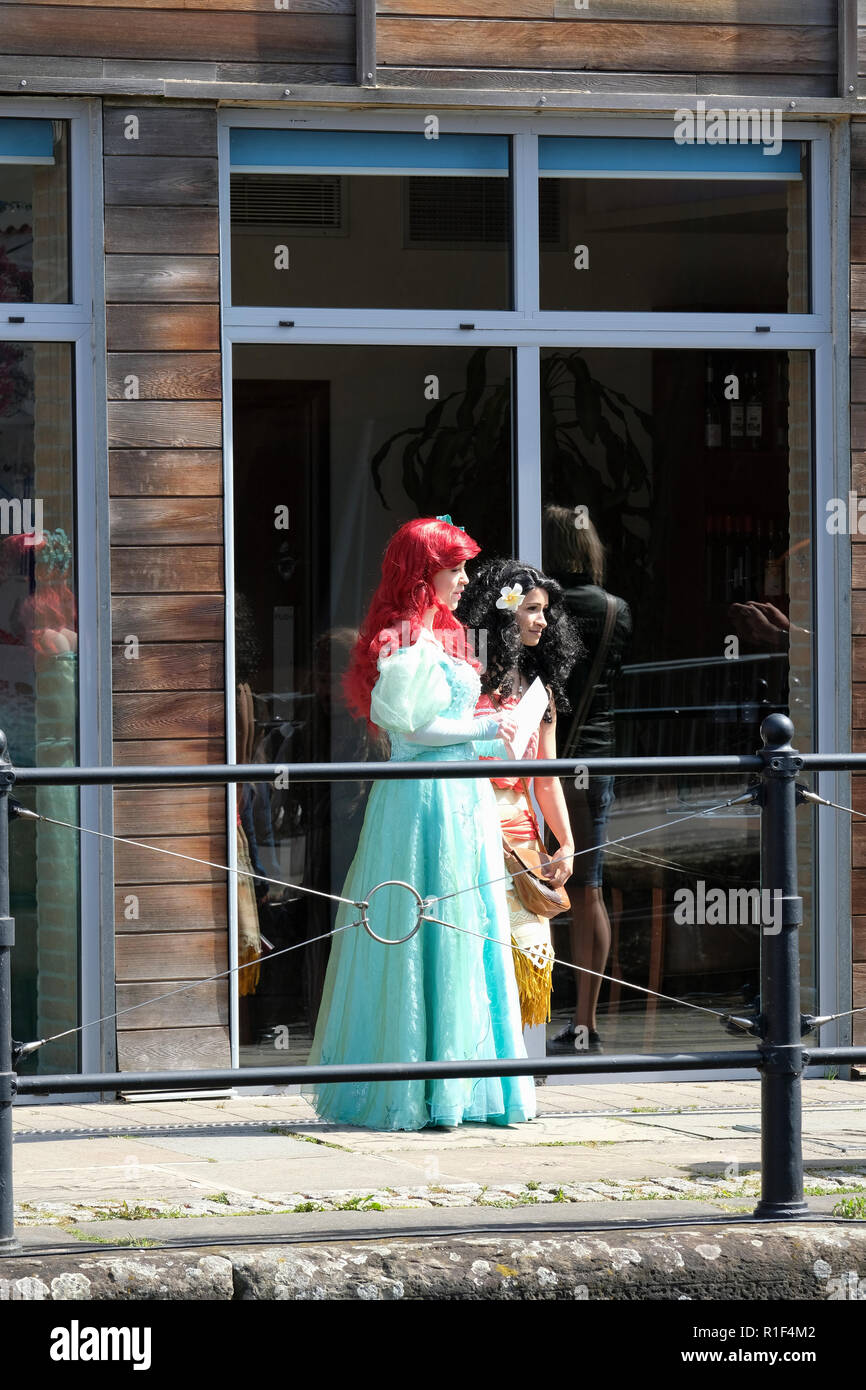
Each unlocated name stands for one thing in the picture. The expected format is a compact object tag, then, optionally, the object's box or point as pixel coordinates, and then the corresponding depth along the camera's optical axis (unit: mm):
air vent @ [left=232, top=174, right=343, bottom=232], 14047
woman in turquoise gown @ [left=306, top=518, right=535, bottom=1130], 12000
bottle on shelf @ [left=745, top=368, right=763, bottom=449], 14867
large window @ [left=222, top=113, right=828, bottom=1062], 14125
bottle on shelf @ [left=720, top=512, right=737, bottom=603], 14914
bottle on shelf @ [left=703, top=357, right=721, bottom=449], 14836
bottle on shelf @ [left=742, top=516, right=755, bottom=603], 14945
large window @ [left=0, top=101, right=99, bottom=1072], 13711
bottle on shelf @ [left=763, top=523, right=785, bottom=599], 14984
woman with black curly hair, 12875
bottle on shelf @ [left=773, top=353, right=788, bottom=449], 14875
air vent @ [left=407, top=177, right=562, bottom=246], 14312
